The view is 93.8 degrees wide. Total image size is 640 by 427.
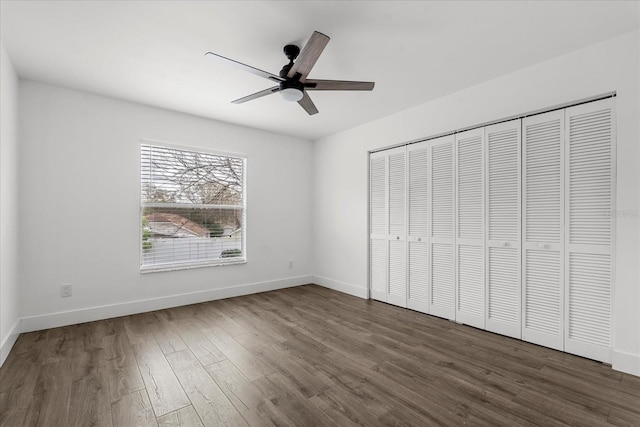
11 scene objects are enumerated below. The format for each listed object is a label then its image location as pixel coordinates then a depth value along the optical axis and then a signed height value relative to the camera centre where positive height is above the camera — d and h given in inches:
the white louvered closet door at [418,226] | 146.9 -7.7
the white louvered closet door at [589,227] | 95.8 -5.5
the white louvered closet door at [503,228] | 116.6 -7.1
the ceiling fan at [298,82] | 86.2 +40.8
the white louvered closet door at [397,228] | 156.9 -9.5
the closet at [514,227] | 98.6 -6.7
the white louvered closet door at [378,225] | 166.6 -8.1
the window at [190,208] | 152.0 +0.9
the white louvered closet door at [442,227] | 137.1 -7.8
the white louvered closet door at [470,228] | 127.1 -7.5
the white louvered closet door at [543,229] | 106.0 -6.7
